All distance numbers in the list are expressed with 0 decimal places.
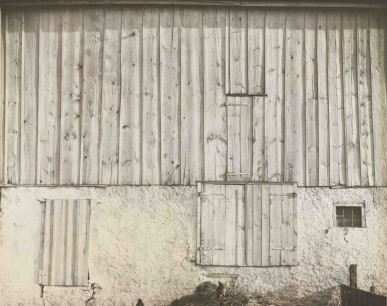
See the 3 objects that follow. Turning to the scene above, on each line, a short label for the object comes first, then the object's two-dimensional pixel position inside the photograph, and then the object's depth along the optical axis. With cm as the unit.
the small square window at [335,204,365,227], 984
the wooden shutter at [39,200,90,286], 961
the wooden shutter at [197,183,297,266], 964
